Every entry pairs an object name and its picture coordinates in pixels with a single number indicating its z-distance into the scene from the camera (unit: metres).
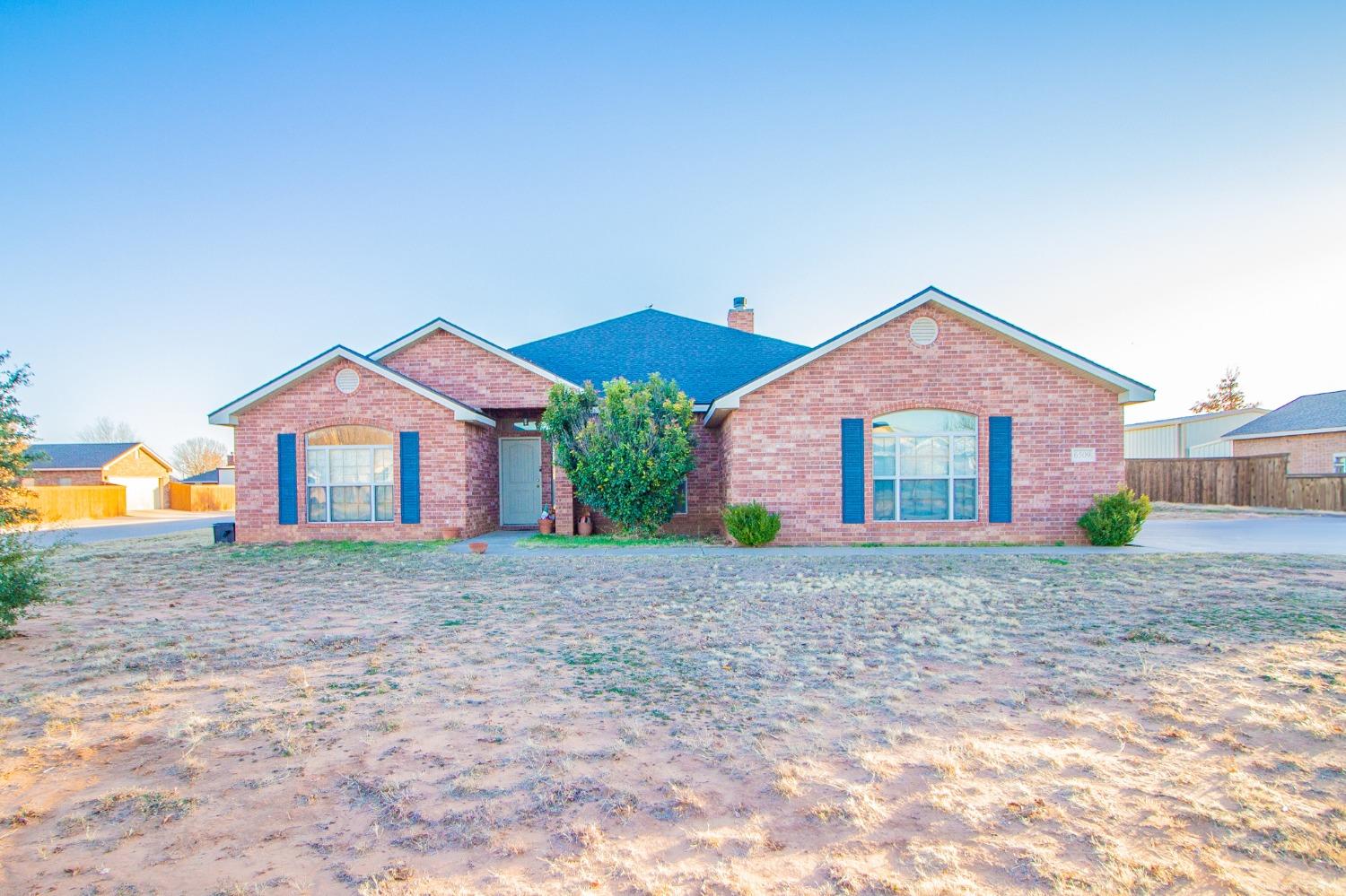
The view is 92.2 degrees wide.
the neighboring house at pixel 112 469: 39.94
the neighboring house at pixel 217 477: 51.88
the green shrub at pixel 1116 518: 12.35
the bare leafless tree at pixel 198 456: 71.12
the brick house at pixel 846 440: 12.94
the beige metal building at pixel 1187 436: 34.53
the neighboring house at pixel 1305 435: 26.55
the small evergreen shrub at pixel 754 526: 12.72
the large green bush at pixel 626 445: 13.48
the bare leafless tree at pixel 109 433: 77.38
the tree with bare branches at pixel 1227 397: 52.88
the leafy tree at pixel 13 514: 6.14
